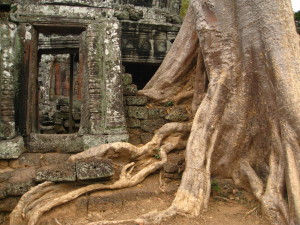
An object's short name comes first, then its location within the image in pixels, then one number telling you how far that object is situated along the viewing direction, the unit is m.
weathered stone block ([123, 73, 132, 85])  4.37
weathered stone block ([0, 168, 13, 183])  3.44
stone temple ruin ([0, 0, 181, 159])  3.81
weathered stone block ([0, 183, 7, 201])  3.27
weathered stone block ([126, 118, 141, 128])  4.21
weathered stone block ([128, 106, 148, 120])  4.23
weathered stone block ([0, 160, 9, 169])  3.67
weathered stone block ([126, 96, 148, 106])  4.28
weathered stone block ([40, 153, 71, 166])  3.78
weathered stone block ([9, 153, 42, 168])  3.71
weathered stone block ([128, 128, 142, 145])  4.11
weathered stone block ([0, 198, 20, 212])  3.33
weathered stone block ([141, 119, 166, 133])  4.16
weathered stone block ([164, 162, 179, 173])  3.53
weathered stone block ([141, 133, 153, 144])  4.08
